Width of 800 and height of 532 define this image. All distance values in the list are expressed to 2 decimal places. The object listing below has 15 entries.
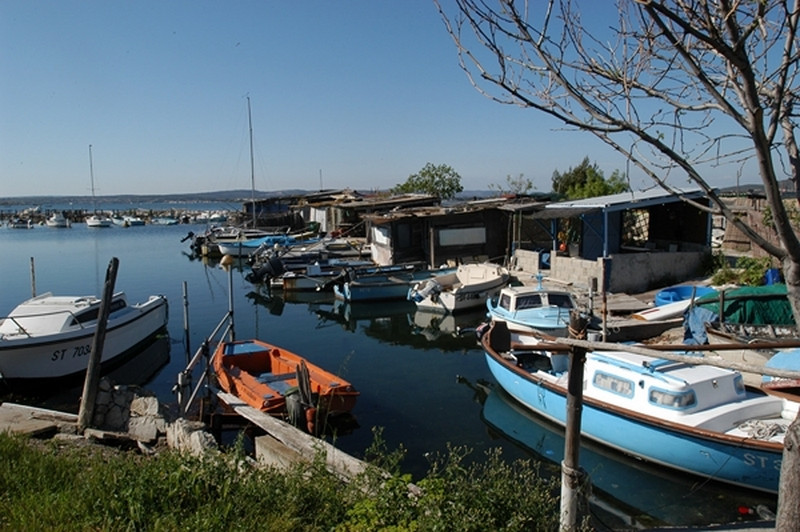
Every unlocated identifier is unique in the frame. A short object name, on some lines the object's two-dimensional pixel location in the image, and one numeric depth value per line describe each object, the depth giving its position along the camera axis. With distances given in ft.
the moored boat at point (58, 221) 281.13
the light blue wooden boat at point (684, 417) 30.32
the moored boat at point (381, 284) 90.89
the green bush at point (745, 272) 63.57
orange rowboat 39.99
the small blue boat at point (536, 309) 57.31
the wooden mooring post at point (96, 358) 36.70
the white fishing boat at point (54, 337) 50.29
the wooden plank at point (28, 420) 33.78
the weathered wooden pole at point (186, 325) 59.88
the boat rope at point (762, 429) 30.55
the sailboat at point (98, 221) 269.85
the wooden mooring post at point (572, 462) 16.85
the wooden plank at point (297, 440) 25.40
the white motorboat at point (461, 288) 81.10
